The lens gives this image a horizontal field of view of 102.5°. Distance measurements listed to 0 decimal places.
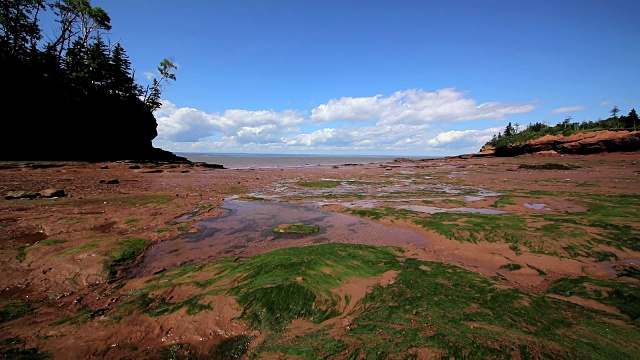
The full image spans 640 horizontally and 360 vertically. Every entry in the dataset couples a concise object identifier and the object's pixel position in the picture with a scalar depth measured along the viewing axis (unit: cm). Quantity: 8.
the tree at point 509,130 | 8666
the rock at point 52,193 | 1444
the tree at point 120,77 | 4316
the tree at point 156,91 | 4831
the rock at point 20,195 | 1359
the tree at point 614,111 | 6464
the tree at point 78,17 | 3347
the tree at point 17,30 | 3005
